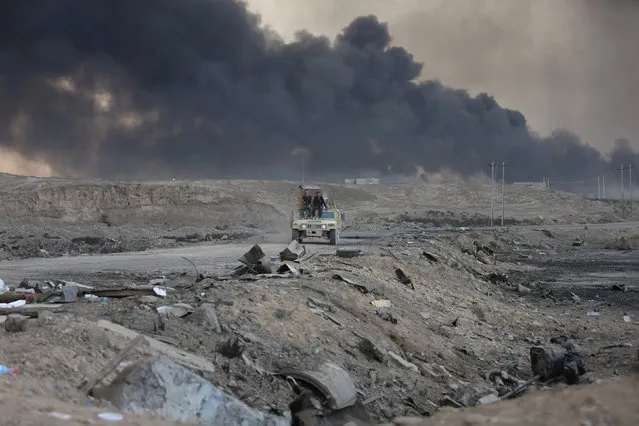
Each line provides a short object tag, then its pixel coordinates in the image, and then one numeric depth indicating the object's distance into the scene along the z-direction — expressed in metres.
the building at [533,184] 166.75
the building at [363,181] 168.00
